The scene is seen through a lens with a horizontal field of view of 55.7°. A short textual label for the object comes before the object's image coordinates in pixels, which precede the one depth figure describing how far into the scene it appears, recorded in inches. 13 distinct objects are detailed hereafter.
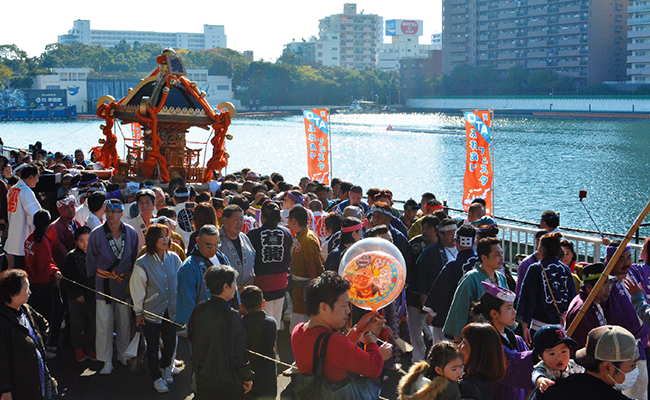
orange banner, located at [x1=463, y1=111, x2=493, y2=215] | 483.2
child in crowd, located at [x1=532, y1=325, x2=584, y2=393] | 138.4
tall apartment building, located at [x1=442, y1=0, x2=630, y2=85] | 3878.0
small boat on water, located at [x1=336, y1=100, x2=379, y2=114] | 4879.4
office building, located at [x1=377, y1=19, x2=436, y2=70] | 7381.9
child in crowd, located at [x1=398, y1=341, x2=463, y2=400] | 129.0
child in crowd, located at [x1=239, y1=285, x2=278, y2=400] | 176.7
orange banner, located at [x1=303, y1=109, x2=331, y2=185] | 619.2
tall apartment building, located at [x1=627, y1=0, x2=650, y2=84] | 3565.5
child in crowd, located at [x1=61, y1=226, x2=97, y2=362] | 249.6
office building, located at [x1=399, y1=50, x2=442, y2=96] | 4958.2
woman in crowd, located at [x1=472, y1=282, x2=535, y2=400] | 147.9
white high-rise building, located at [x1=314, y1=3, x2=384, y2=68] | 7012.3
